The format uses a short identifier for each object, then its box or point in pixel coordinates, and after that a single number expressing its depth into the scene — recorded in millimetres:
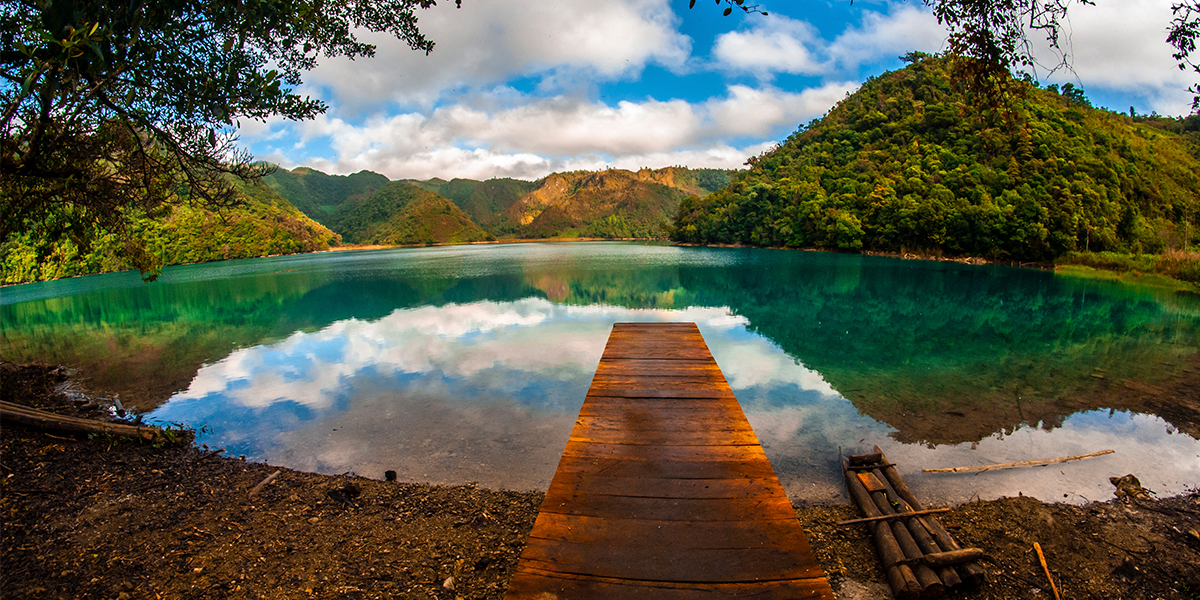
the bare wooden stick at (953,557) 4301
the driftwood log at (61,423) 6859
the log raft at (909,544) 4250
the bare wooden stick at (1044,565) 4180
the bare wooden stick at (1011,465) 6688
